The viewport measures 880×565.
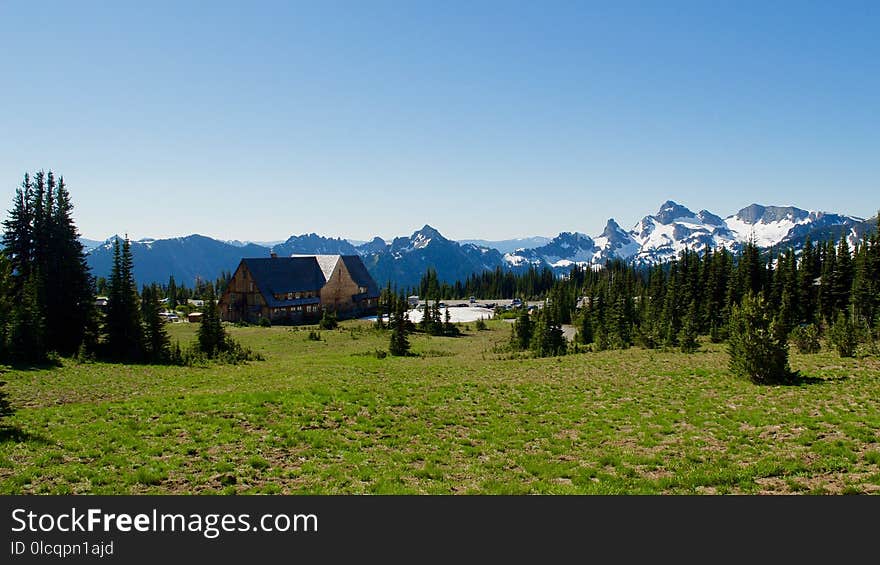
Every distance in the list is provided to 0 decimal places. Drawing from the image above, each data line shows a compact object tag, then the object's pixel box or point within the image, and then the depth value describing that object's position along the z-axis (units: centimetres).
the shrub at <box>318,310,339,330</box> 7444
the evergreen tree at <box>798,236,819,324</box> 6544
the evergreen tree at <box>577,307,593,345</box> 6011
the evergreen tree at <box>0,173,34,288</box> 4225
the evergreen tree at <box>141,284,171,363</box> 3847
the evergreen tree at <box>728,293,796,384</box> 2575
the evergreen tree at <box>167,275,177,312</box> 11674
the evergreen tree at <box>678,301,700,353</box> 4404
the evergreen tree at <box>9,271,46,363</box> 3164
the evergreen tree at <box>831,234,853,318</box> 6352
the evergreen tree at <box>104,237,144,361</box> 3878
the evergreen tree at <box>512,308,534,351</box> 5466
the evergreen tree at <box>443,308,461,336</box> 7656
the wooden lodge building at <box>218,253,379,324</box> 8450
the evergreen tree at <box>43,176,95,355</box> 3825
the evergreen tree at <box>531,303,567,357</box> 4935
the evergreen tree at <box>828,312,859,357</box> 3294
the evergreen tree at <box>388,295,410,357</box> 4816
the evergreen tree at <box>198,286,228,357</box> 4141
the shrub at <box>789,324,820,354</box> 3716
